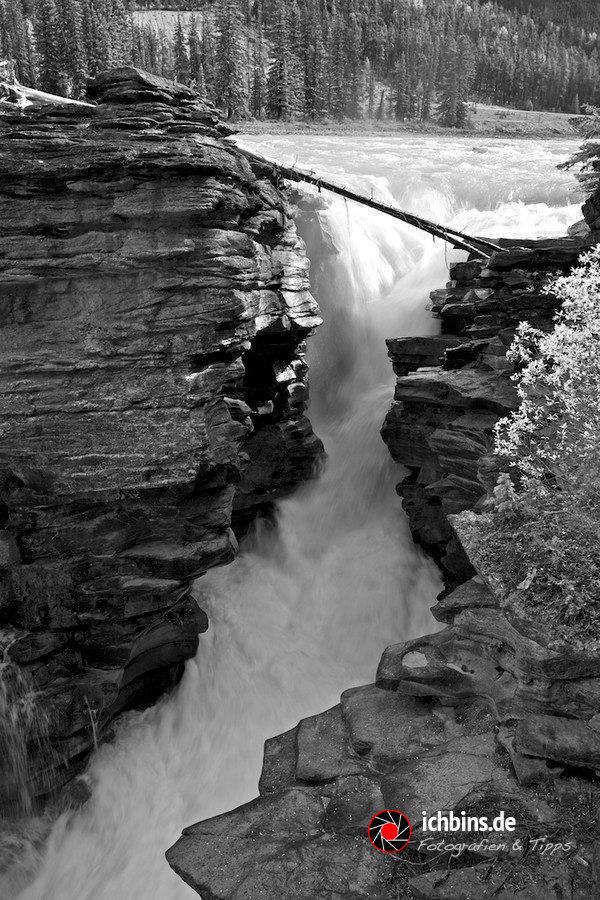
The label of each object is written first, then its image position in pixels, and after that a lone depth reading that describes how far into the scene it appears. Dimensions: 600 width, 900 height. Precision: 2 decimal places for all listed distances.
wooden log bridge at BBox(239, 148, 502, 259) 18.55
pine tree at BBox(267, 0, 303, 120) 57.25
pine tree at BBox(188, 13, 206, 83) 70.68
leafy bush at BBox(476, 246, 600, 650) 7.15
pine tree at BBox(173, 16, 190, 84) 73.06
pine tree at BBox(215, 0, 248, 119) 56.78
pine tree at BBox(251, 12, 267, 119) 60.32
